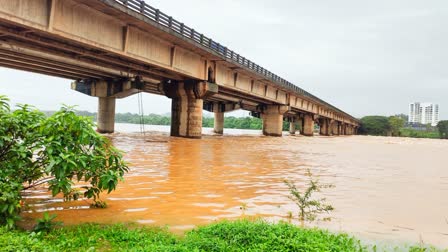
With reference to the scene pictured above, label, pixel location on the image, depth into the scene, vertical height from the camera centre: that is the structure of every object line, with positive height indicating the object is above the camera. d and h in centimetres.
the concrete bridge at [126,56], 1593 +458
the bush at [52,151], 509 -46
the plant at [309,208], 598 -136
